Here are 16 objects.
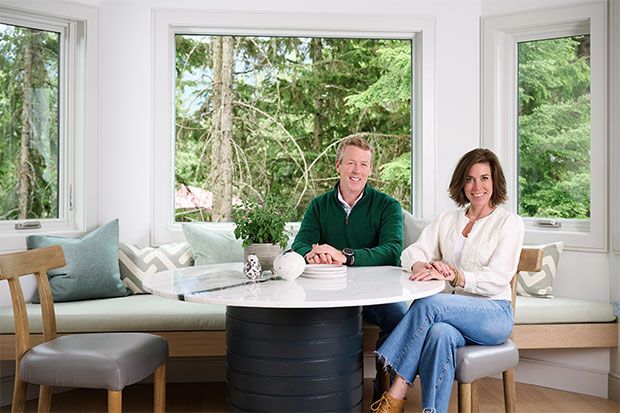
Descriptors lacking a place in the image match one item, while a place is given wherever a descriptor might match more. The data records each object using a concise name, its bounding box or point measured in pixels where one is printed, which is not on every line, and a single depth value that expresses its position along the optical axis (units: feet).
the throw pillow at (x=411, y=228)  14.08
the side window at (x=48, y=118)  13.57
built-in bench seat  11.85
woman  9.39
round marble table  8.68
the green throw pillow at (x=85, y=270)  12.84
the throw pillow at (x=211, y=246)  13.75
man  11.52
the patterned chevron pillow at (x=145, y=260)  13.64
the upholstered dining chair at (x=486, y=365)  9.39
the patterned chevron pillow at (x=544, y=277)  13.79
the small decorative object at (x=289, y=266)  9.59
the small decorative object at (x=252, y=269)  9.74
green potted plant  10.01
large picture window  15.06
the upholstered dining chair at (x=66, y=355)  8.88
